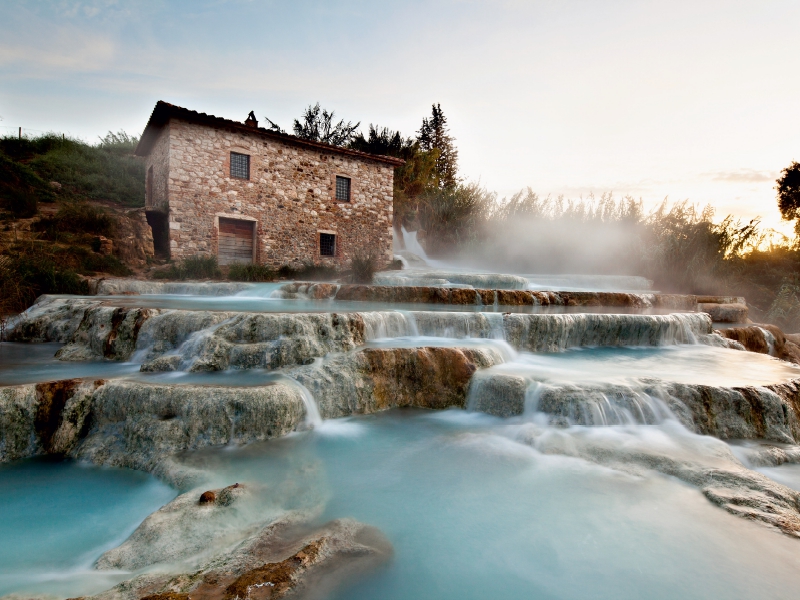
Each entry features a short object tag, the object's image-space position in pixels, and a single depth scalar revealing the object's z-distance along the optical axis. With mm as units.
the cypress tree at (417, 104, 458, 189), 20797
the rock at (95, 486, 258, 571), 1866
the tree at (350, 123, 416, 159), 17797
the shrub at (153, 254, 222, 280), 10055
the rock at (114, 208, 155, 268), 9633
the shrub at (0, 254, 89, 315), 5965
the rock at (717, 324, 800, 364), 6516
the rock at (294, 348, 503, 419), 3900
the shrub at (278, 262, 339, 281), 12135
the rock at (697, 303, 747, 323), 7410
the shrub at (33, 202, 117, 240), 9367
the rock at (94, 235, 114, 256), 9195
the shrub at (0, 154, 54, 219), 9305
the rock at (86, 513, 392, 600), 1573
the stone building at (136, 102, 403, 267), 10625
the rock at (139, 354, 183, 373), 3869
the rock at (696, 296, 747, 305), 7941
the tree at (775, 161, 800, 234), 12641
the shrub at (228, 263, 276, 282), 10781
